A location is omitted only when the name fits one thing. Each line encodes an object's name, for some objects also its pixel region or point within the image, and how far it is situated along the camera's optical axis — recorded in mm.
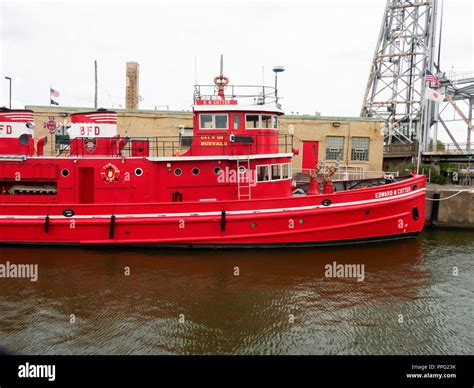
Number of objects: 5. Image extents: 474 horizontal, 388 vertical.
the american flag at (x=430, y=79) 19000
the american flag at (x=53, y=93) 21566
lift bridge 30062
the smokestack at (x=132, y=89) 24359
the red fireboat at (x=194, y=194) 12547
